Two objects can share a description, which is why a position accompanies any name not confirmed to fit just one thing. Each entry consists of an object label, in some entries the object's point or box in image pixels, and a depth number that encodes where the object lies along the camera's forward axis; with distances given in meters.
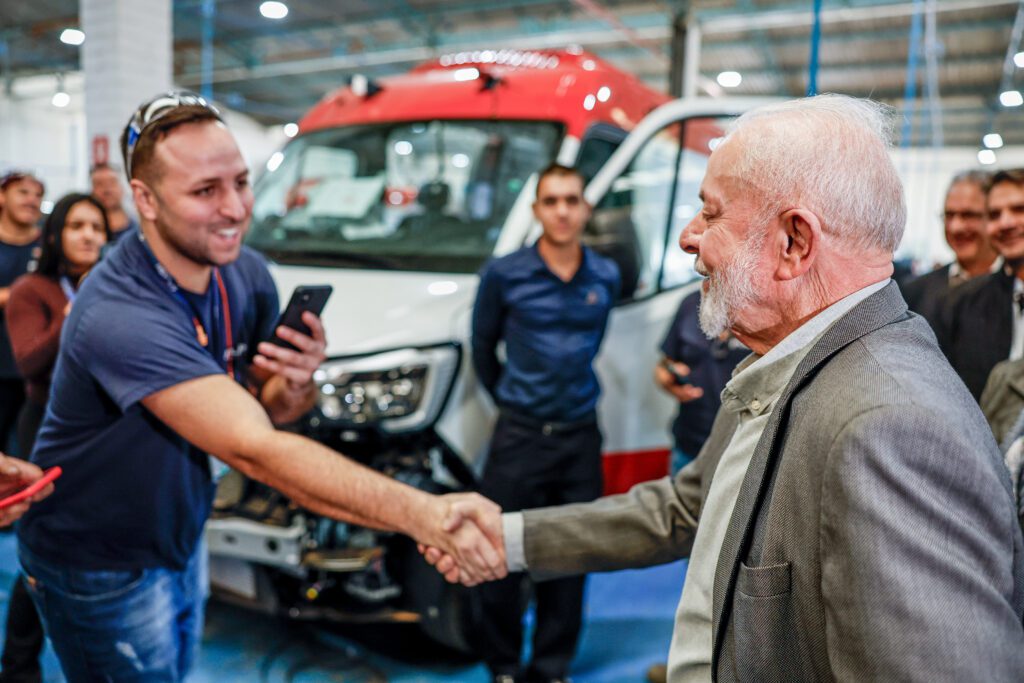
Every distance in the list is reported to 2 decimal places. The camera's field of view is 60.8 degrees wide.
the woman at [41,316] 3.01
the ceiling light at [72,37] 6.01
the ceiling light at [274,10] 10.93
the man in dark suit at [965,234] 3.45
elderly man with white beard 0.98
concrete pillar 6.14
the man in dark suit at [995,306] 2.89
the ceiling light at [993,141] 21.94
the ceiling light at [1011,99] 16.41
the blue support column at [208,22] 10.64
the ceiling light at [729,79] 16.44
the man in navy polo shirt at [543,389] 3.18
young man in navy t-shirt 1.78
